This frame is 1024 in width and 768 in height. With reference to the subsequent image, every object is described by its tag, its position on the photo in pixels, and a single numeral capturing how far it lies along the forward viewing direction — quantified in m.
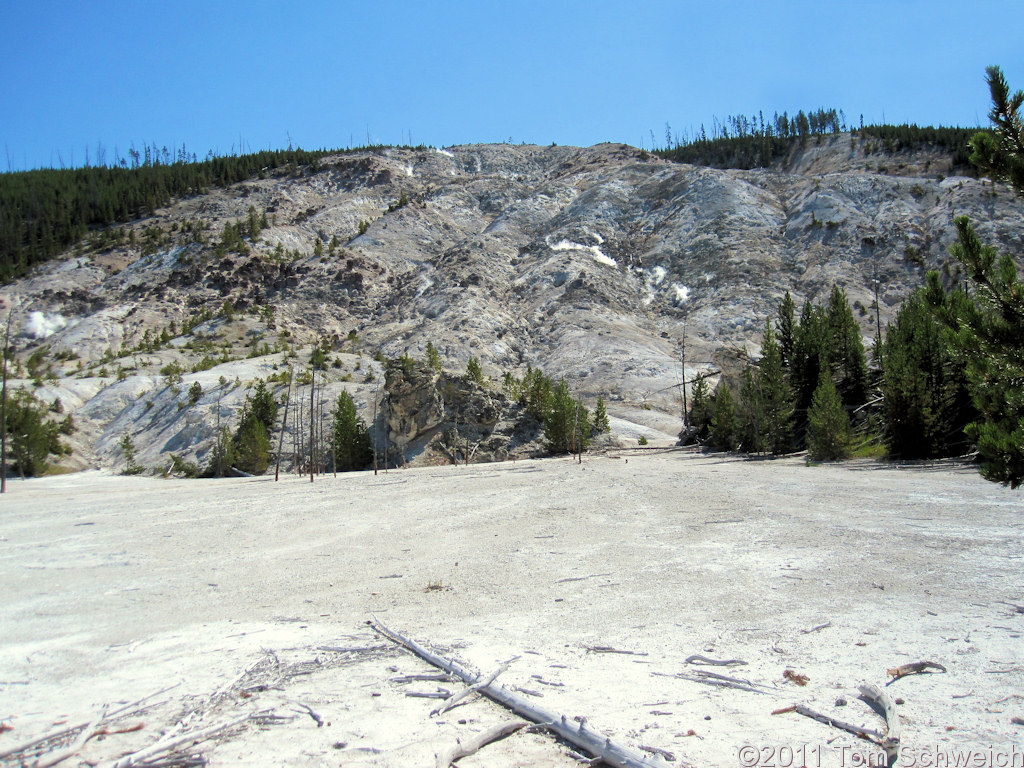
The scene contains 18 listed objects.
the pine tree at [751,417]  35.44
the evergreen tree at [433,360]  47.11
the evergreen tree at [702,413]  43.53
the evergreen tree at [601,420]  44.94
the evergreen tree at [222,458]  39.97
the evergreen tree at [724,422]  39.66
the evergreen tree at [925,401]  25.06
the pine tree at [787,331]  40.44
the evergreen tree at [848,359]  36.94
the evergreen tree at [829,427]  28.48
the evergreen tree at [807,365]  38.12
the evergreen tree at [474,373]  45.91
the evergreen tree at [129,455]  42.94
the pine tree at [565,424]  42.06
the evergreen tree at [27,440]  40.22
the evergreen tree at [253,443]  41.19
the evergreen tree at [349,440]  42.53
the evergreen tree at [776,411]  34.06
